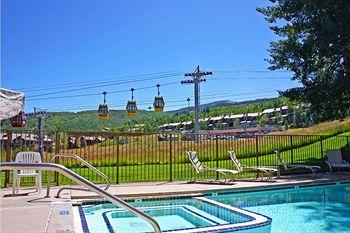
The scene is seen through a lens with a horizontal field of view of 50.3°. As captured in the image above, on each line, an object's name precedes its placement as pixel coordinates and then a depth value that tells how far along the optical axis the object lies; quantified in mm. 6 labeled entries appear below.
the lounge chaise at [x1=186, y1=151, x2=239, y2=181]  12258
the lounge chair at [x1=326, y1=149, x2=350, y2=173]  15826
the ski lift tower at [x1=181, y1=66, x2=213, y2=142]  44875
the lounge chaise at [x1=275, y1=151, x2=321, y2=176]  14309
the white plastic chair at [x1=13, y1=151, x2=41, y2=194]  8769
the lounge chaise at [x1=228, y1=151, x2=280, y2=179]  13188
